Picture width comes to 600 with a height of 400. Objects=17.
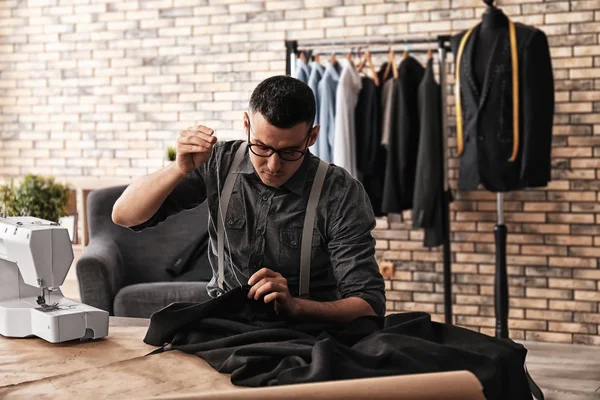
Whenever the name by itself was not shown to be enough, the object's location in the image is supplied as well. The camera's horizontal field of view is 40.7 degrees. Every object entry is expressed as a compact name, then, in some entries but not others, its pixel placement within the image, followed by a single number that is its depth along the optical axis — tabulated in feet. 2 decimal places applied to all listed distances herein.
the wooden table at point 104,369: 5.14
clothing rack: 15.12
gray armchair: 14.05
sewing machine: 6.49
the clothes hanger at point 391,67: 15.52
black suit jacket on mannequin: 13.74
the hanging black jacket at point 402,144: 15.20
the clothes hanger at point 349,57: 15.71
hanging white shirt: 15.25
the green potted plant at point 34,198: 14.23
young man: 7.02
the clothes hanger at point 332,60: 15.79
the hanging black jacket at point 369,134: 15.48
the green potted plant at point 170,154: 14.75
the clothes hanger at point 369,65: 15.75
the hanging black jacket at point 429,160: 14.98
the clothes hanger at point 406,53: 15.70
